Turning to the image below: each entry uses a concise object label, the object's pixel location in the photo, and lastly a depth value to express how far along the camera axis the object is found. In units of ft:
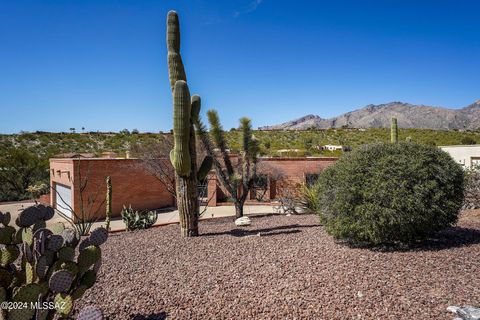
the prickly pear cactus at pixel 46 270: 10.27
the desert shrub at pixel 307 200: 37.79
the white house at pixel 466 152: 67.87
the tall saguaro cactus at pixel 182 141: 25.22
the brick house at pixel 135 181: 51.60
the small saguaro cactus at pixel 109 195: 32.61
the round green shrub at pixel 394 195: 18.31
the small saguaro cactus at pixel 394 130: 47.39
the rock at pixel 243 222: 31.42
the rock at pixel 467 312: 11.05
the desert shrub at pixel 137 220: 33.42
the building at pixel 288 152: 86.22
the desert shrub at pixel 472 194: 32.04
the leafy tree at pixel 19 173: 75.20
